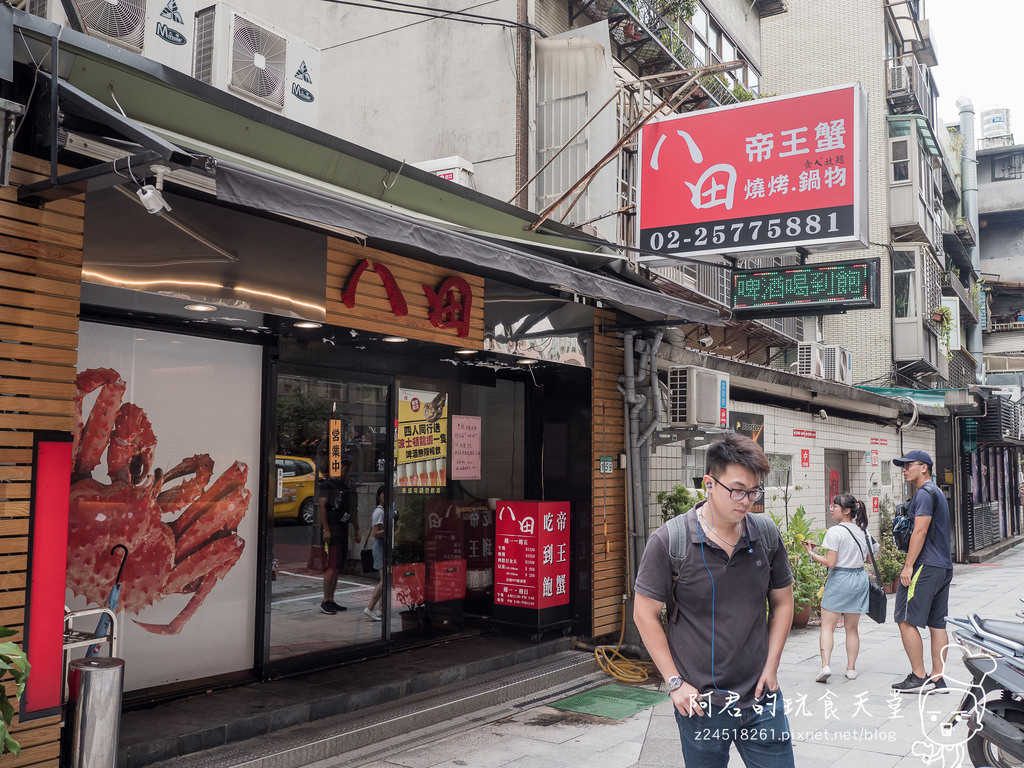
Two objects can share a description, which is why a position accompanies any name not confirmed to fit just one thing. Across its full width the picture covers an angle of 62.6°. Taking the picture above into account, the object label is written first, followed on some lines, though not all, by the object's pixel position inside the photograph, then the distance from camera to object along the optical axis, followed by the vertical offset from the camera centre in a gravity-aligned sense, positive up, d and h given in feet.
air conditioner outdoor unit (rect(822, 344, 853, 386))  64.69 +7.37
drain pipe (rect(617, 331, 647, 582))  31.63 +0.31
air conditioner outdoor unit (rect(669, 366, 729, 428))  32.58 +2.26
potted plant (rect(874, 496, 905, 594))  48.78 -5.91
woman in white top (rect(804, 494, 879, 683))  26.76 -3.81
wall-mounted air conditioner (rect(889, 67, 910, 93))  77.83 +35.06
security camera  13.44 +4.01
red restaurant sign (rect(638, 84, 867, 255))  25.55 +9.00
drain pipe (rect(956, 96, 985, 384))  101.14 +35.89
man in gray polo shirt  11.46 -2.35
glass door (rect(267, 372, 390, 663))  24.89 -1.86
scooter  16.33 -4.73
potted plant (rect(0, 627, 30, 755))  12.35 -3.41
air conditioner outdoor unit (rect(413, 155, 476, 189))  33.47 +11.36
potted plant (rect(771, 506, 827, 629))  36.55 -5.28
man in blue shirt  24.91 -3.42
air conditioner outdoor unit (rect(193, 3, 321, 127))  22.44 +10.67
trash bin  15.67 -5.00
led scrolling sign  29.07 +5.85
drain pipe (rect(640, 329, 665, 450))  31.94 +2.30
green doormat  24.97 -7.59
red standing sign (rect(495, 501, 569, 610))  30.22 -3.67
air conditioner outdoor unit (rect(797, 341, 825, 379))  60.64 +7.11
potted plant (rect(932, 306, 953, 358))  80.23 +13.25
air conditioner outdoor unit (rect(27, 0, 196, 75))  18.84 +9.80
